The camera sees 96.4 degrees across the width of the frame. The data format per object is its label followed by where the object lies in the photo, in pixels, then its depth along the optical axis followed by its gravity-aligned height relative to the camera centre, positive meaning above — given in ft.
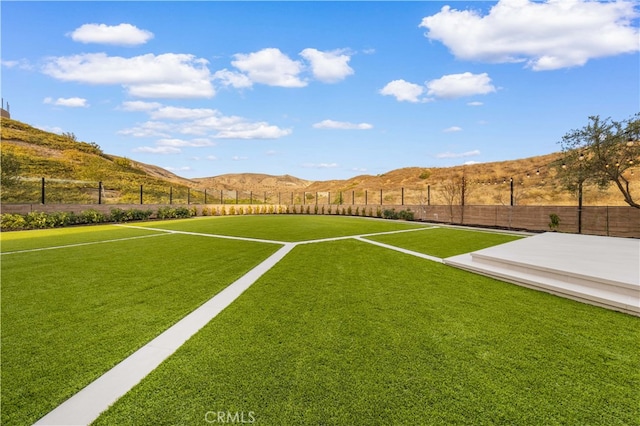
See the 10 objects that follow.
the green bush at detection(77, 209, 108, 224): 53.32 -2.69
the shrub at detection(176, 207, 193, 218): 75.74 -2.41
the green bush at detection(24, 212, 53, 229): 46.02 -2.97
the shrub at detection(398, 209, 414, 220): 66.62 -2.25
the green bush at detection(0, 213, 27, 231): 43.88 -3.15
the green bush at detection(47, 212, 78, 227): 48.29 -2.91
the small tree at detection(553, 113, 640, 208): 34.94 +7.03
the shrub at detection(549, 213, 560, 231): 42.19 -2.24
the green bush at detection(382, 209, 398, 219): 71.05 -2.20
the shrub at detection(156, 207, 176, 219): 69.82 -2.46
